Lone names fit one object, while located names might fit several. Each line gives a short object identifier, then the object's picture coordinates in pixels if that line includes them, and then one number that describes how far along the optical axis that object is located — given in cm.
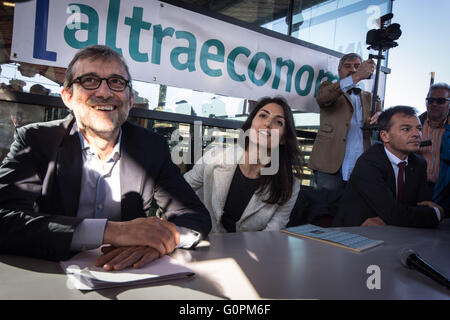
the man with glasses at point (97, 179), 94
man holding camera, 300
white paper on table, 71
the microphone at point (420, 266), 87
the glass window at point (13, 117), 210
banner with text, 208
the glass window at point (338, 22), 342
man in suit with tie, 174
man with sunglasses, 276
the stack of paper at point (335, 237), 118
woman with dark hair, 181
